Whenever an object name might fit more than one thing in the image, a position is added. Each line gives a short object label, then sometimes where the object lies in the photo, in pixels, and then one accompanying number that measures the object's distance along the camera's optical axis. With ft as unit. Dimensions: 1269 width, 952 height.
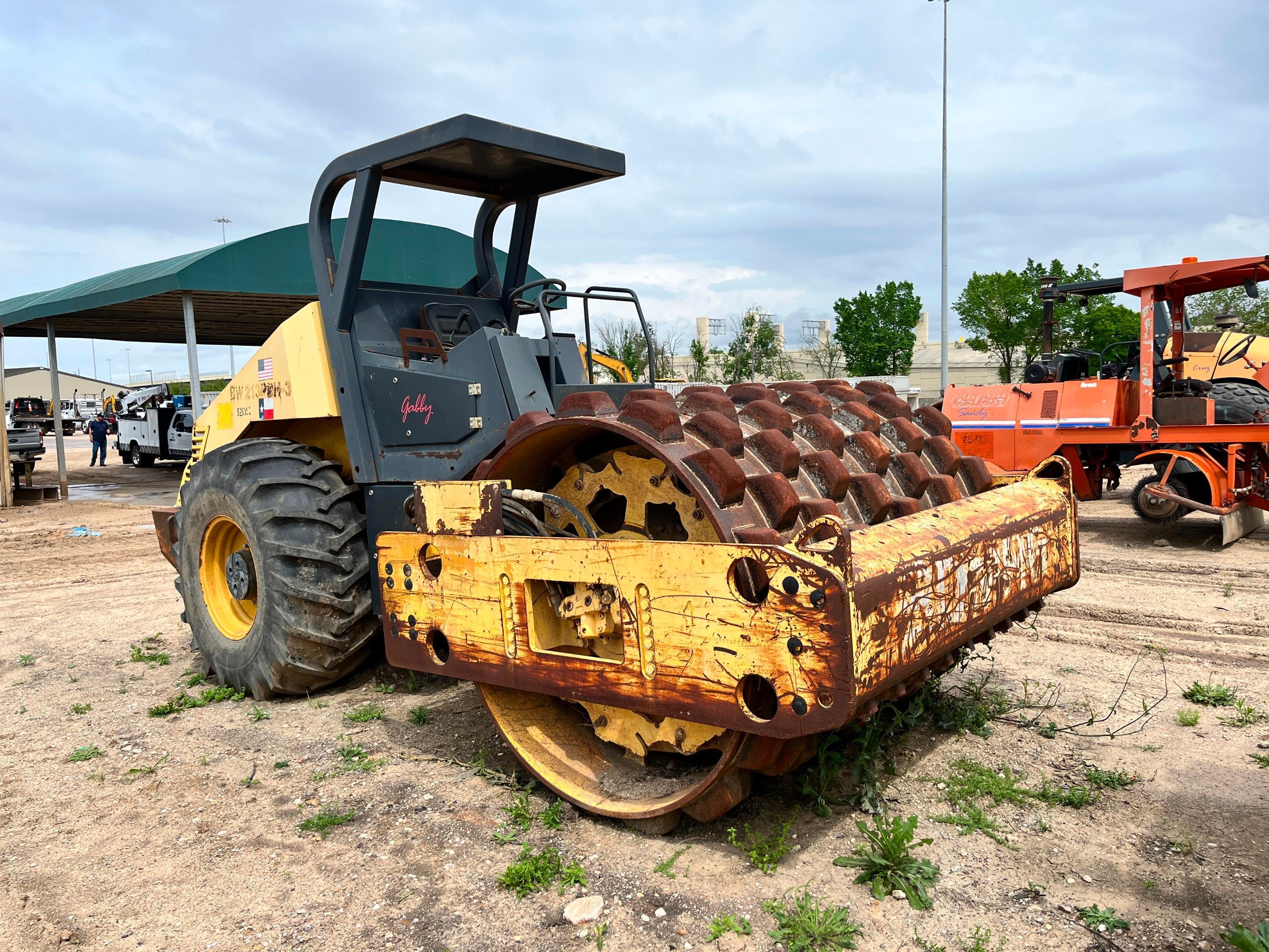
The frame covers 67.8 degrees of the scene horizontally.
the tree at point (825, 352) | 141.08
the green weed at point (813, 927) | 8.30
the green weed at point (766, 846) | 9.67
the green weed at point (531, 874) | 9.57
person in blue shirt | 89.86
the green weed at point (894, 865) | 9.12
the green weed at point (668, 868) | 9.63
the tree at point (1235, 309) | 101.45
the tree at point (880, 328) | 130.11
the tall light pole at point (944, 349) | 69.92
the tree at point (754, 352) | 133.69
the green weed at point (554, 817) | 10.80
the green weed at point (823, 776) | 10.85
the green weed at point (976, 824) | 10.29
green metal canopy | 49.44
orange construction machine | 28.43
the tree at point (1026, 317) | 103.81
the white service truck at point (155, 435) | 79.61
